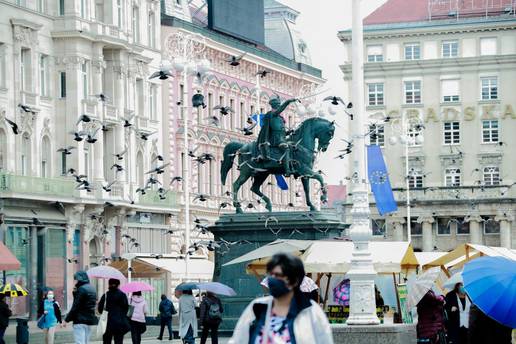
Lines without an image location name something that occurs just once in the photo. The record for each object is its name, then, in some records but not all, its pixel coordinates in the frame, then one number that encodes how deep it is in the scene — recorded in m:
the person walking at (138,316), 32.18
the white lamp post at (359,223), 26.58
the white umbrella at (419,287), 25.81
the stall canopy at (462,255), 31.41
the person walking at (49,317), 36.47
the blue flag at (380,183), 57.12
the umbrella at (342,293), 31.91
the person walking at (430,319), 25.62
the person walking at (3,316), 30.31
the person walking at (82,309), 24.98
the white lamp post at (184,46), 73.13
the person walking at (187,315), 33.56
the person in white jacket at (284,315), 11.35
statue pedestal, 40.83
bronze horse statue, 42.38
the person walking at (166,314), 44.31
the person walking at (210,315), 33.69
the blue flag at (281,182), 48.84
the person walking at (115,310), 25.45
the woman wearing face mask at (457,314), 27.32
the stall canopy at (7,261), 35.09
